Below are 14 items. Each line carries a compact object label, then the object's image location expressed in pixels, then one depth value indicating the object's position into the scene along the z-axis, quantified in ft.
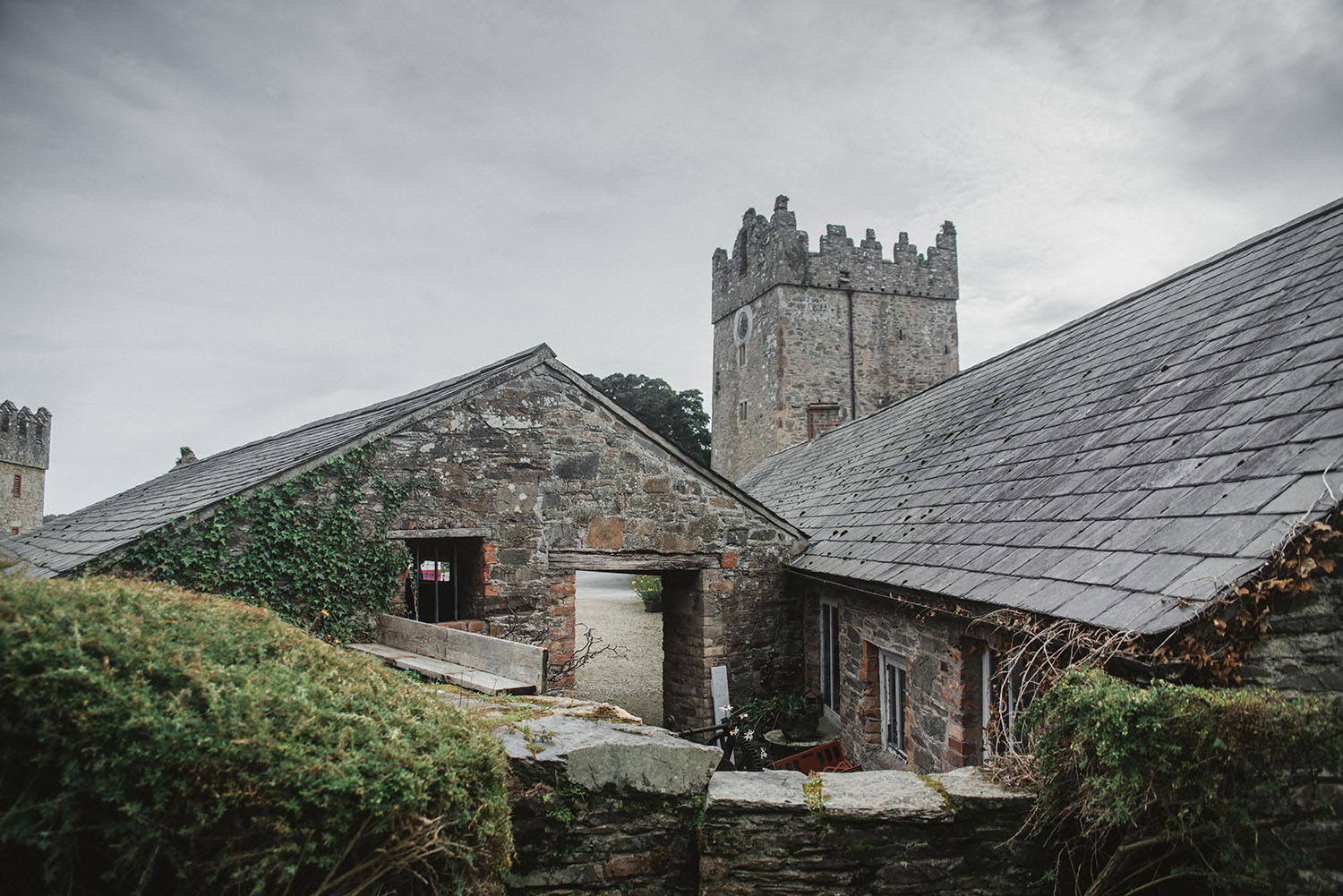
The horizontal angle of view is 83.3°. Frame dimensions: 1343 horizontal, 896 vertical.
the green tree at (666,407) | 149.38
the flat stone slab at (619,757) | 10.96
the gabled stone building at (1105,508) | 12.76
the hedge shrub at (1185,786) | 9.86
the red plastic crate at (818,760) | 27.30
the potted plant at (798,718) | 31.58
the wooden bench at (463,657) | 16.88
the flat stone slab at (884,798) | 11.25
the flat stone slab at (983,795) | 11.43
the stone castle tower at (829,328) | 92.58
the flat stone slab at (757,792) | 11.19
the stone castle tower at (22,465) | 116.88
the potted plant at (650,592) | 91.25
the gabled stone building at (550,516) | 26.81
